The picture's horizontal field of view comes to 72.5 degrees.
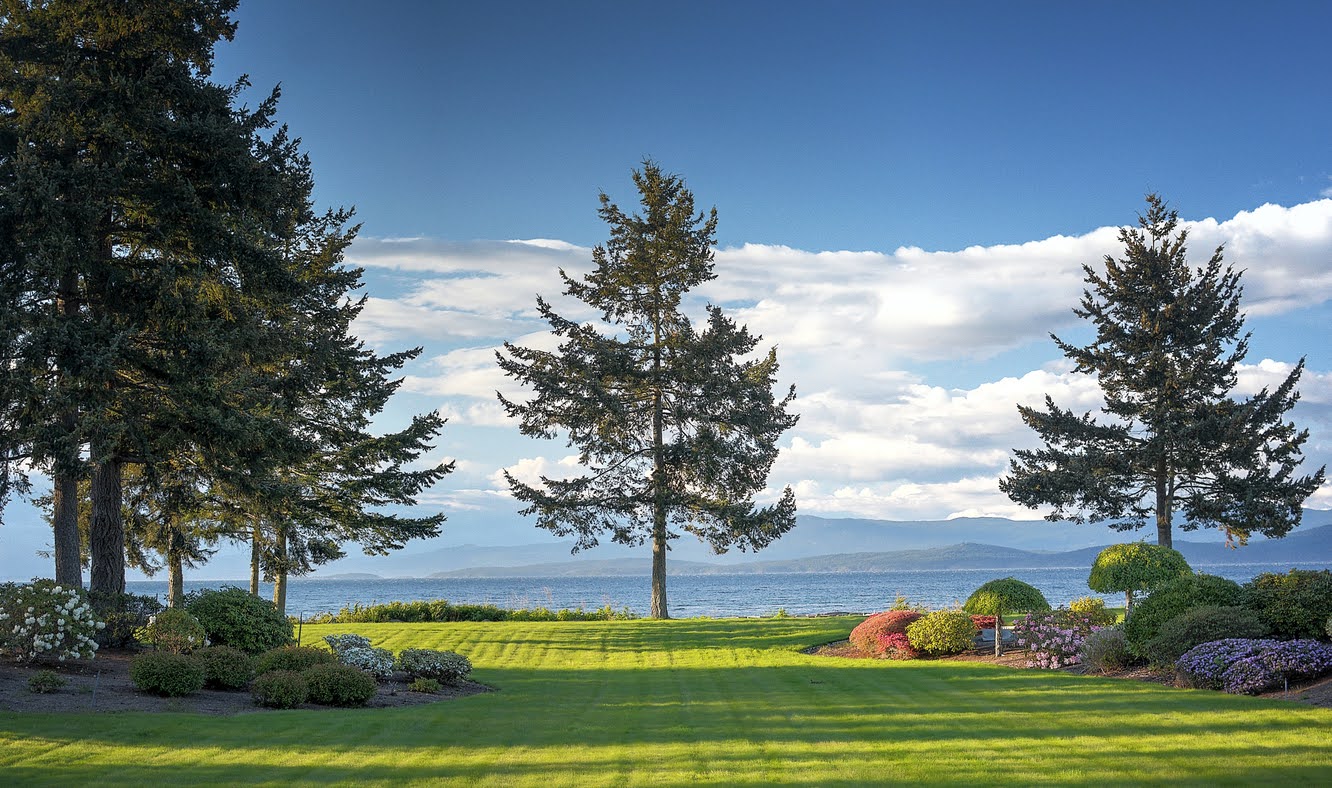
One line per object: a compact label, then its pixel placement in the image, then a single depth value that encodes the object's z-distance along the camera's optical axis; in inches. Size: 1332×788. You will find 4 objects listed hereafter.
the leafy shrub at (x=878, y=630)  839.7
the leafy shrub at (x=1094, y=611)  784.9
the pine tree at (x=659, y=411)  1238.9
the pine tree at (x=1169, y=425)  1144.2
